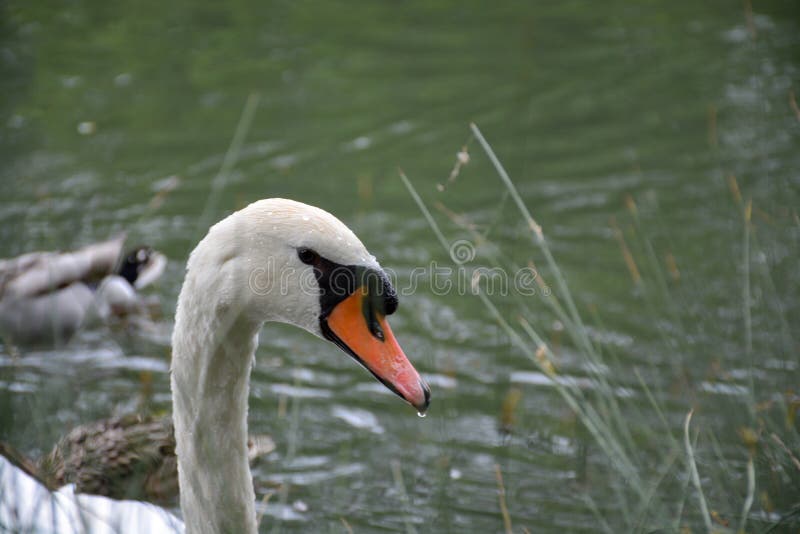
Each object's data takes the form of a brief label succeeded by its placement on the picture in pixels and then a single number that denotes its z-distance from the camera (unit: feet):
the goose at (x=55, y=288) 38.83
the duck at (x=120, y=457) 26.35
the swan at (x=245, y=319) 18.56
